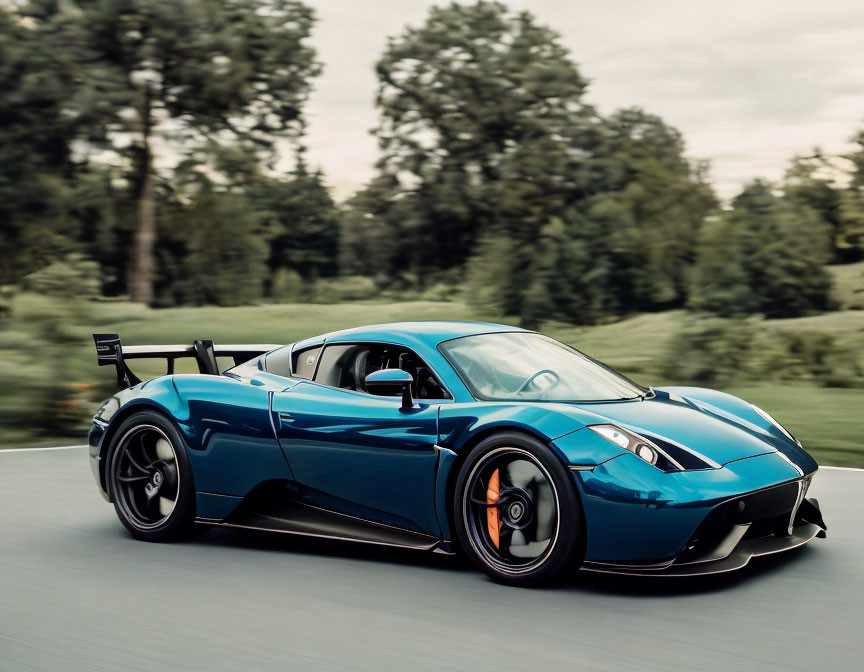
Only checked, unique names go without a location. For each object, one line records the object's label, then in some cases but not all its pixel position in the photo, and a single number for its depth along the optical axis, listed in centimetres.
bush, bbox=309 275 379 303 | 3638
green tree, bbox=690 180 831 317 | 1614
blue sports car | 476
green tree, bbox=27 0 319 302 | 2816
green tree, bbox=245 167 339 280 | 3859
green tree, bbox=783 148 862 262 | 1836
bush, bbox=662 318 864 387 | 1573
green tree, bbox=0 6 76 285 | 2705
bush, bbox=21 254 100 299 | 1338
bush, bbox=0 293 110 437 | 1263
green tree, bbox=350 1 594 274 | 2981
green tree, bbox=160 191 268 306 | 3491
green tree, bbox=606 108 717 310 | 2466
